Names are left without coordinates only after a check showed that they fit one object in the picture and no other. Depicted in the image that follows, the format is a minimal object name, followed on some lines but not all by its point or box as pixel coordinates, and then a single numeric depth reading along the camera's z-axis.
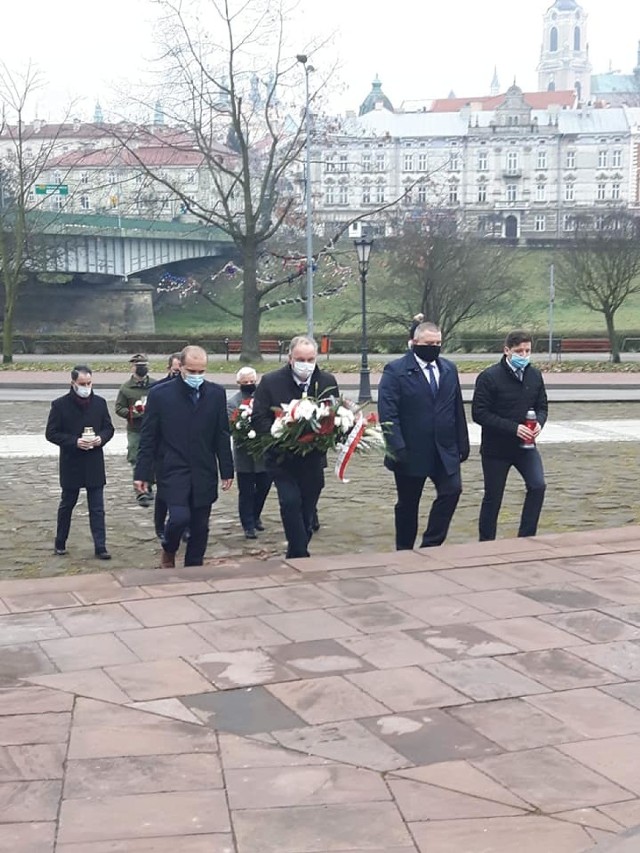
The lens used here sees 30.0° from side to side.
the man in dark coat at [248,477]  10.19
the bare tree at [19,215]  42.00
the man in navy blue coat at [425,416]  8.45
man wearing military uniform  11.67
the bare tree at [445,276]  45.44
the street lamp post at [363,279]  27.12
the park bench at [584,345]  48.41
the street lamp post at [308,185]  37.12
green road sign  44.50
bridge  59.74
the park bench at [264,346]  49.31
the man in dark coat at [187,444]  8.14
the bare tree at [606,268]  41.31
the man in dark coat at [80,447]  9.42
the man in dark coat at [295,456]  8.41
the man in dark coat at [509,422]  8.94
